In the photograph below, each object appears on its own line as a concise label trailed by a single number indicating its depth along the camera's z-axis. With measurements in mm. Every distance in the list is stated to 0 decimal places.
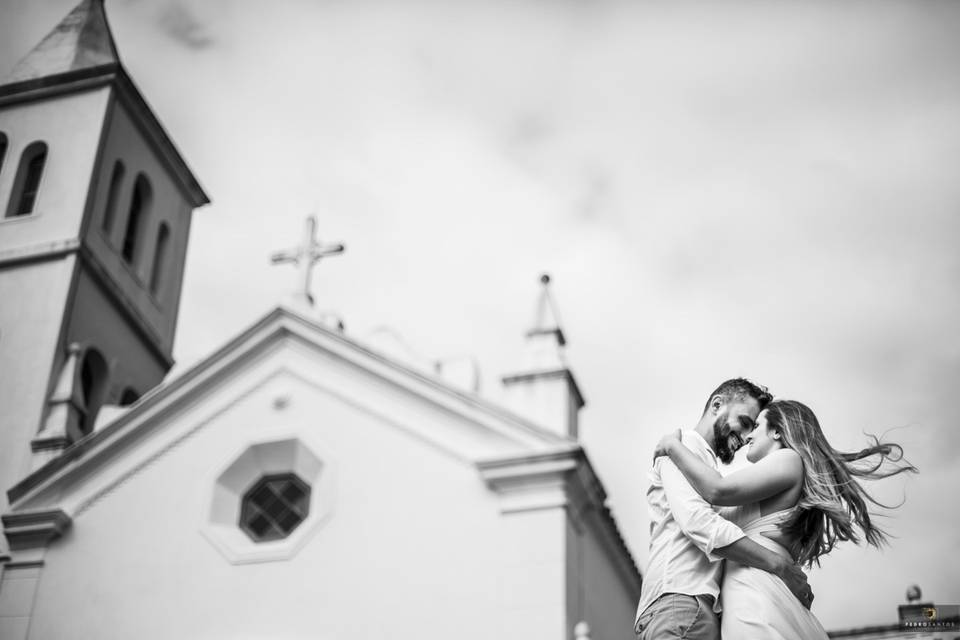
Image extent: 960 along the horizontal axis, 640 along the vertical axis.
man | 4227
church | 13414
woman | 4191
